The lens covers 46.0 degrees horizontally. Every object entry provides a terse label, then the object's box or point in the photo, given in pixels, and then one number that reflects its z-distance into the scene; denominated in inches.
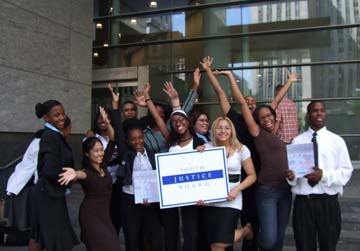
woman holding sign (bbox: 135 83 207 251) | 164.2
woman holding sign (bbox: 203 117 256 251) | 159.8
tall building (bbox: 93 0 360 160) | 528.4
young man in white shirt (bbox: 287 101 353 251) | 150.9
